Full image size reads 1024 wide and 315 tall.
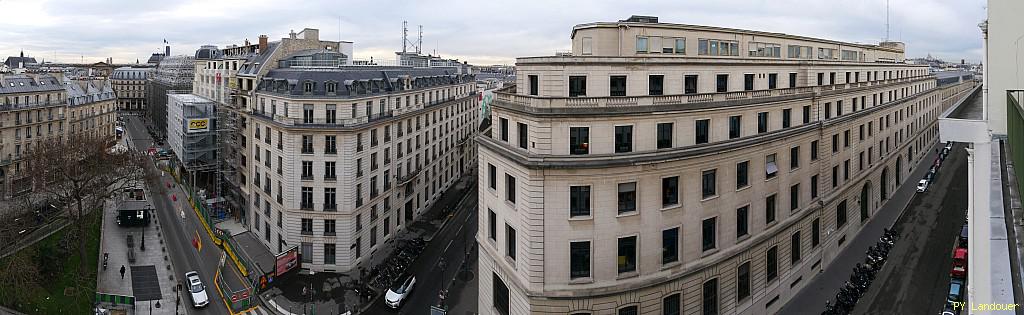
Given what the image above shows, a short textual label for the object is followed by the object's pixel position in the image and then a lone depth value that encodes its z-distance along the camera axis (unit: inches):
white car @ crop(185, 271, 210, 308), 1755.7
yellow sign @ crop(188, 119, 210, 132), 2793.3
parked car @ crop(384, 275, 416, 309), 1756.9
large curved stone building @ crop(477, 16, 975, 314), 1203.9
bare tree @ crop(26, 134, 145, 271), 2261.3
